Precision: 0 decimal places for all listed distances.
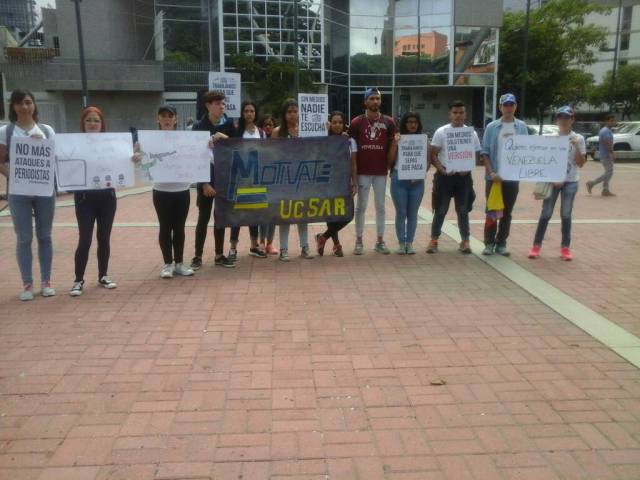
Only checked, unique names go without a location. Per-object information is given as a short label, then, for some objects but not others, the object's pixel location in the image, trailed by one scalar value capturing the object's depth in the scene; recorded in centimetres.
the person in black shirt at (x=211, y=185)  696
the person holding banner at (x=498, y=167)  746
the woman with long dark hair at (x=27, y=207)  573
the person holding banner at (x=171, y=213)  657
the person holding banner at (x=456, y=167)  759
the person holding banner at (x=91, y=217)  616
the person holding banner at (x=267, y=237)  786
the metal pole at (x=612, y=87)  3716
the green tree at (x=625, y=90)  4819
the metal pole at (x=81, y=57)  2054
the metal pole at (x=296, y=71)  2231
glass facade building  3098
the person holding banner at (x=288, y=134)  758
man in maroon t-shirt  751
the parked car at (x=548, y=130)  3238
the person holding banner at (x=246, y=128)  742
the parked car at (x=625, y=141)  2839
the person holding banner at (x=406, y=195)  767
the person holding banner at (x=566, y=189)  738
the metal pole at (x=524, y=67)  2833
